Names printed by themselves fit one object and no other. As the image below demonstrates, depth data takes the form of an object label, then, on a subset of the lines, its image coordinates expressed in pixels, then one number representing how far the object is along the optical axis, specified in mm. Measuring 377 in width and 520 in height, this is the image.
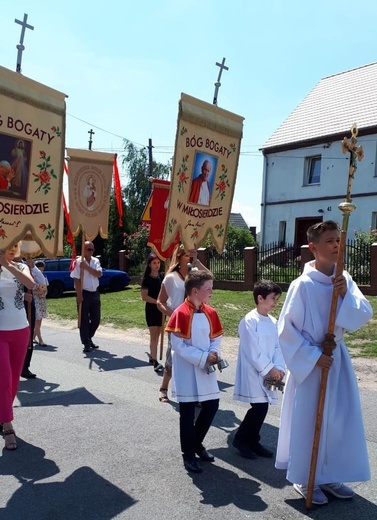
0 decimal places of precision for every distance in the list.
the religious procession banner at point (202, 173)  6059
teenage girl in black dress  7988
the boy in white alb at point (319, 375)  3693
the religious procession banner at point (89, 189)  8438
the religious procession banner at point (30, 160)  4773
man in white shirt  9680
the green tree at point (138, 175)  35938
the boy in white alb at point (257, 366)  4609
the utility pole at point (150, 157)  33488
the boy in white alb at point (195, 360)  4332
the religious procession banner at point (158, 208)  8062
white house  22797
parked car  21344
